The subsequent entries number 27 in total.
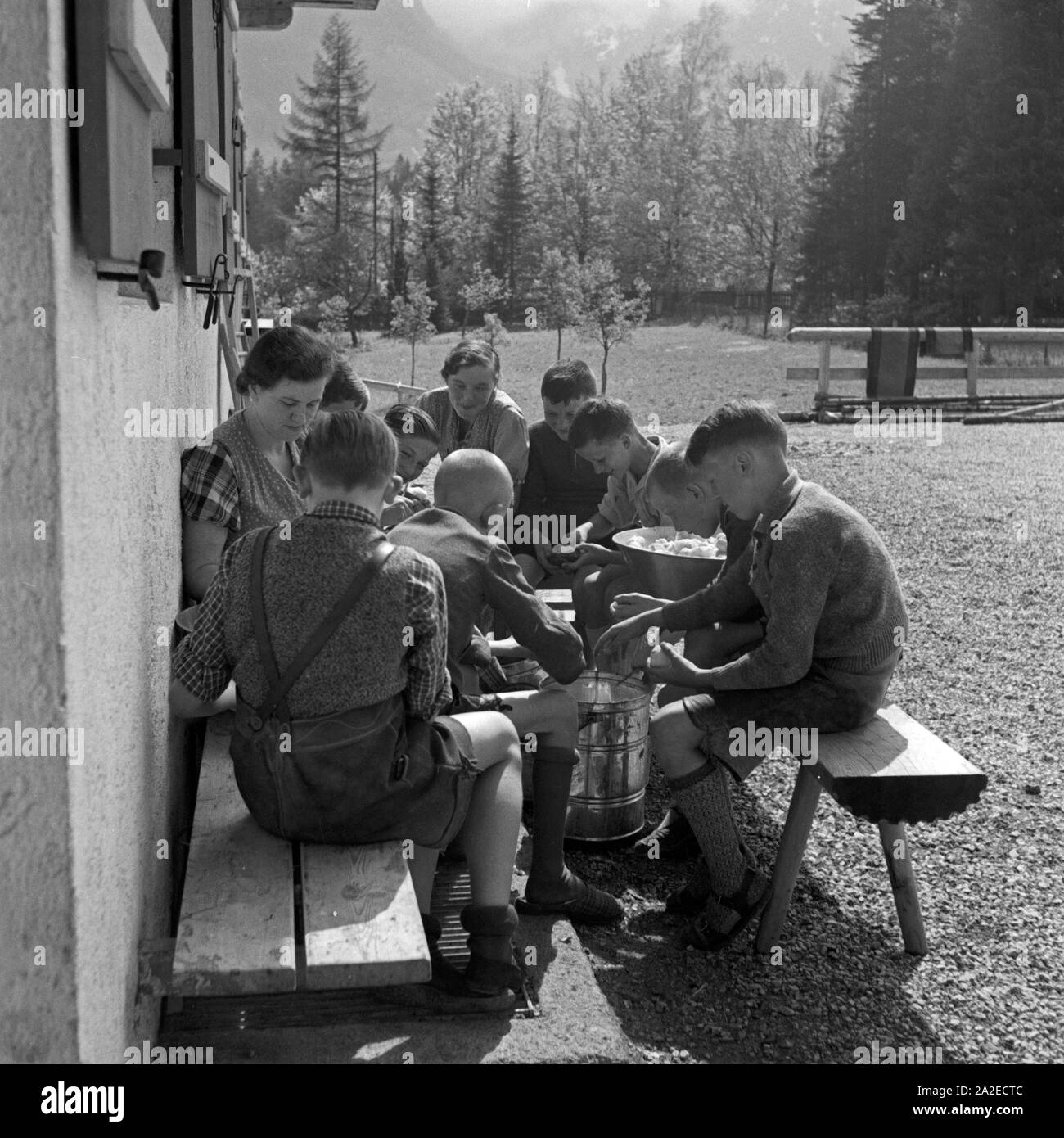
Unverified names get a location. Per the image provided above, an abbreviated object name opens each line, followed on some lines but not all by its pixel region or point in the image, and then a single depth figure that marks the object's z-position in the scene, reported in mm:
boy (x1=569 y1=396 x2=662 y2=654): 5207
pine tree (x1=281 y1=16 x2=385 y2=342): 60250
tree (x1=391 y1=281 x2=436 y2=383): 33094
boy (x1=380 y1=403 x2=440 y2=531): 5129
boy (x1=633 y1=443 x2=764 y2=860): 4145
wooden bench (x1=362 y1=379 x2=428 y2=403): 18734
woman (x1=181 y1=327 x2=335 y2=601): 3695
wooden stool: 3477
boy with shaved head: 3527
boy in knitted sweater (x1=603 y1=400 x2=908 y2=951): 3584
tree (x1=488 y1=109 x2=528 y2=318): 55094
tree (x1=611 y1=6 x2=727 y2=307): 57594
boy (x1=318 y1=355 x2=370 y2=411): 5004
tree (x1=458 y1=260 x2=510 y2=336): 36656
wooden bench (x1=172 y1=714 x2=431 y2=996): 2338
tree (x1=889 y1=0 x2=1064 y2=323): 36438
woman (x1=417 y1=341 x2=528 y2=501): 6098
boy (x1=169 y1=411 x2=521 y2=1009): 2721
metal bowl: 4359
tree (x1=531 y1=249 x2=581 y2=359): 31062
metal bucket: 4379
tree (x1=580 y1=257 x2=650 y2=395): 29719
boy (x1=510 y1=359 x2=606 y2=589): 6031
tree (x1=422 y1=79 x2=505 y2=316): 57094
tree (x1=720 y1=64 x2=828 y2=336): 56750
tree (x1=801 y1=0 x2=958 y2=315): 46188
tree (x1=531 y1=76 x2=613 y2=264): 57812
